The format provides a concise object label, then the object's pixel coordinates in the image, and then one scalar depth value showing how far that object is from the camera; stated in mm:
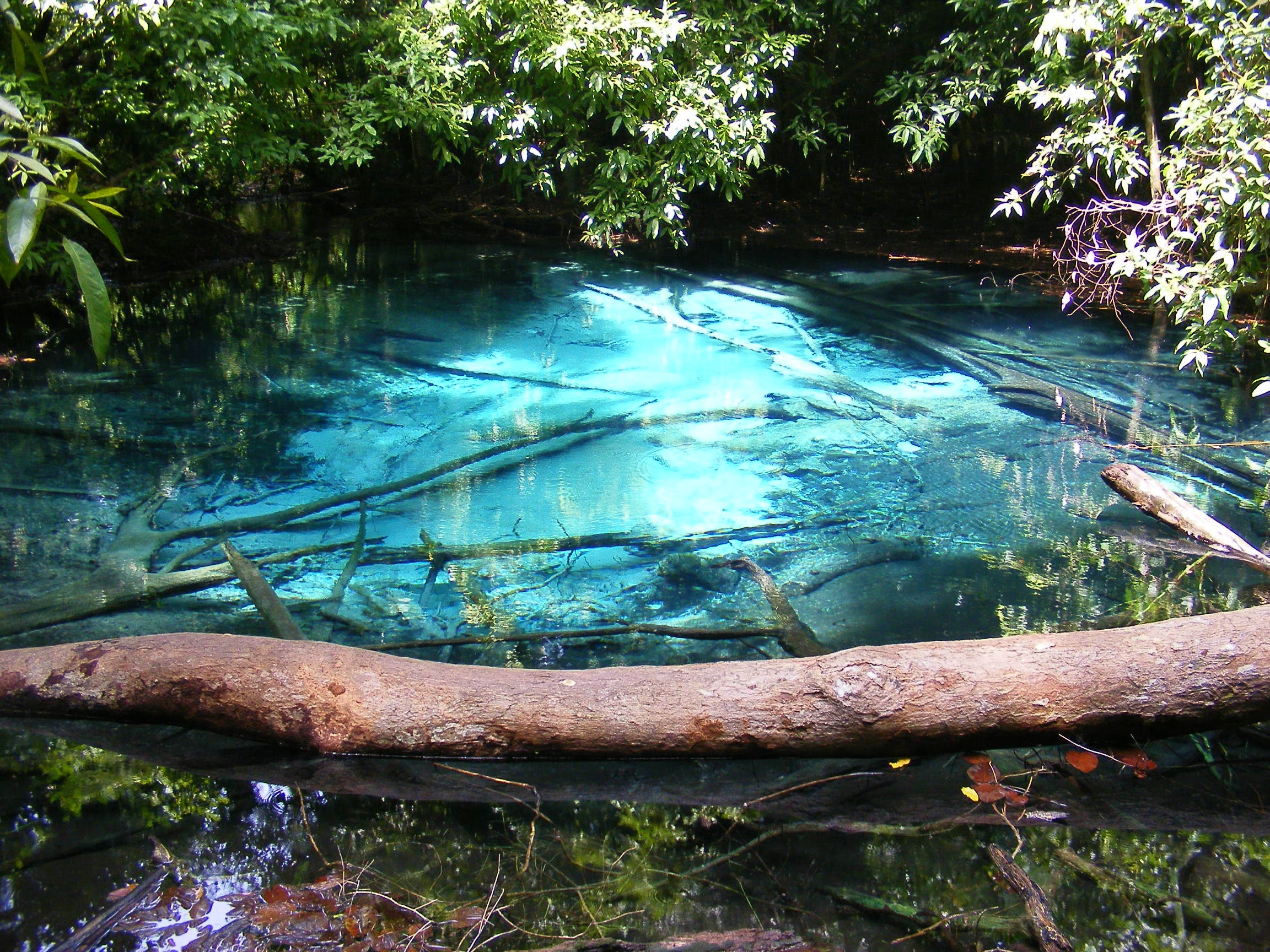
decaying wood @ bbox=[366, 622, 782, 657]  2816
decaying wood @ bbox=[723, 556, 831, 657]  2867
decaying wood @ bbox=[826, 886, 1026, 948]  1836
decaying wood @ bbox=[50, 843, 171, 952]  1769
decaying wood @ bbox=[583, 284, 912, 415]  5414
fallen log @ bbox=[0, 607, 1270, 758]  2250
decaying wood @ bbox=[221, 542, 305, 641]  2891
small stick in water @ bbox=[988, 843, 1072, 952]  1754
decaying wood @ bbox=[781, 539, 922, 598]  3371
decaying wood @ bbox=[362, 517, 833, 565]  3568
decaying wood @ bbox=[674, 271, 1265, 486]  4434
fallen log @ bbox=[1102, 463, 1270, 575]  3416
